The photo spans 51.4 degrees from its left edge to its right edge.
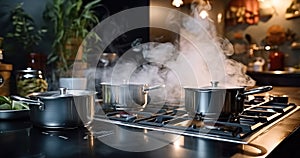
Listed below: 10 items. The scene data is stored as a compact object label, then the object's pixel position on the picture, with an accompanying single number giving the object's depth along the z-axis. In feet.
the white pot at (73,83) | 4.45
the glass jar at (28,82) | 4.13
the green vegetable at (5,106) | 3.02
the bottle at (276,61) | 12.36
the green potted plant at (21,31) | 4.97
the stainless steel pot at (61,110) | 2.40
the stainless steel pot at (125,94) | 3.22
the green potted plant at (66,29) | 5.17
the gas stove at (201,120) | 2.28
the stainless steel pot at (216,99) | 2.63
